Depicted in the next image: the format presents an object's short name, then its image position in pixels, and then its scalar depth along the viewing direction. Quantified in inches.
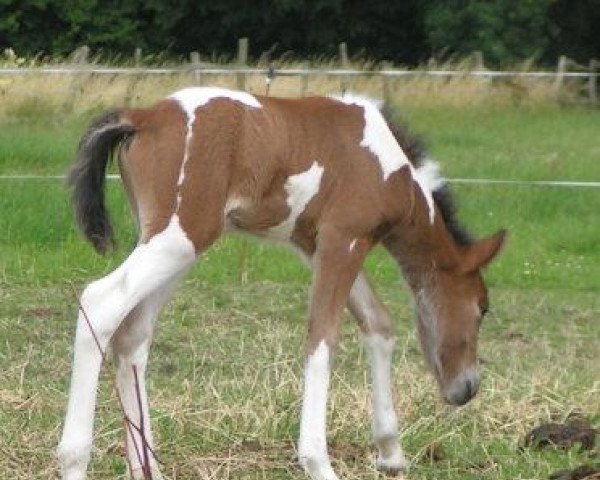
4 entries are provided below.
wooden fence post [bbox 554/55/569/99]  1282.2
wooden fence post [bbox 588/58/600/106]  1350.9
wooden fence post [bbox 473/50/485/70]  1416.1
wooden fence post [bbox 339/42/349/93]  1422.2
